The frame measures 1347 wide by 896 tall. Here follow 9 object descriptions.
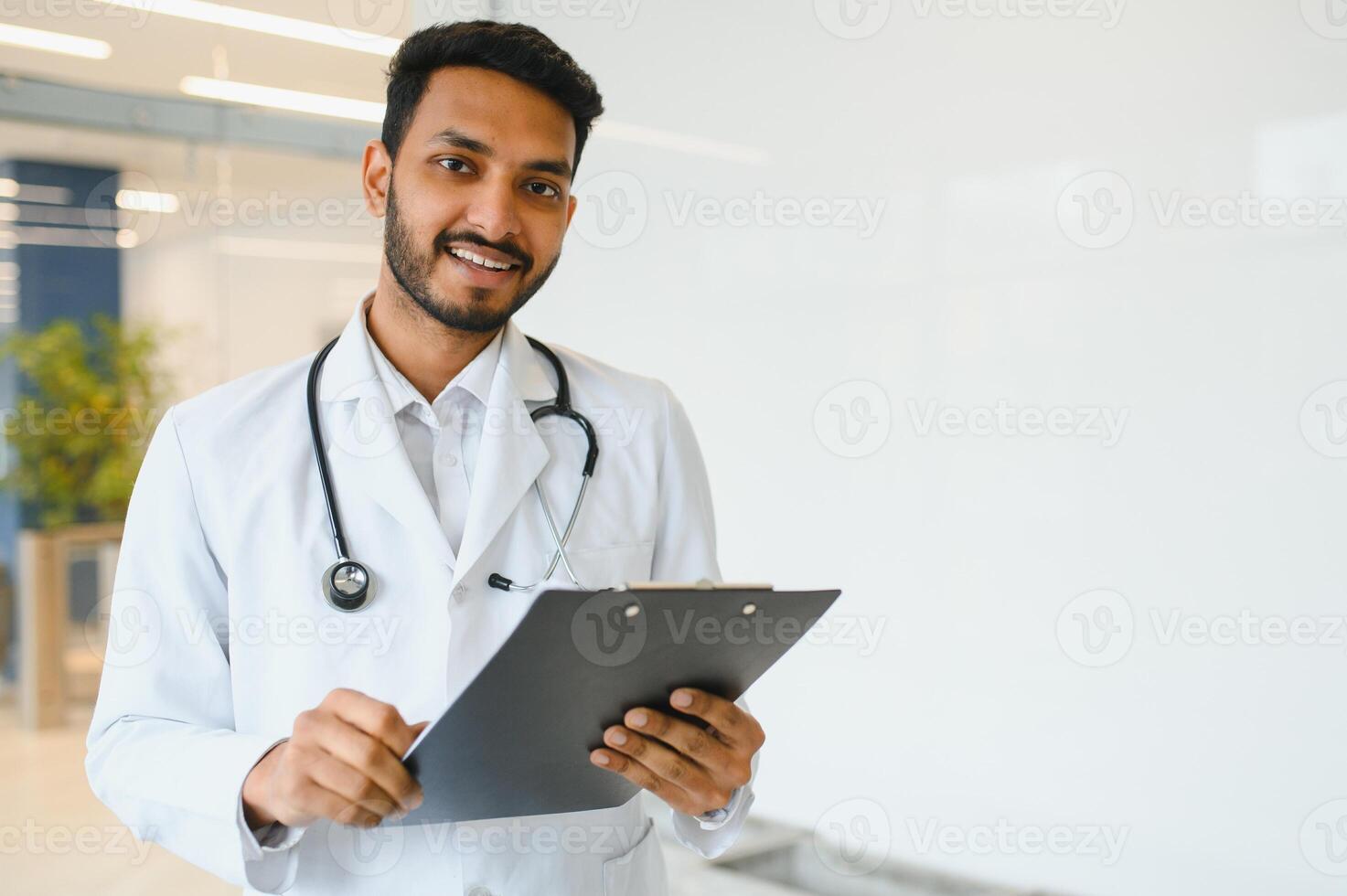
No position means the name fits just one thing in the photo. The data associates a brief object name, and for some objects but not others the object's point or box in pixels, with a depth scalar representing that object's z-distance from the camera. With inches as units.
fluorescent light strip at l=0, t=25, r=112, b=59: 115.6
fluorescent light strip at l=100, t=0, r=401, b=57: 116.9
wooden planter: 138.2
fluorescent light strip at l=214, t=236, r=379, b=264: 130.5
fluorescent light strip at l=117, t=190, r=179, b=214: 133.8
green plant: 136.7
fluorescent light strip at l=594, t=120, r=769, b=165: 103.5
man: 45.9
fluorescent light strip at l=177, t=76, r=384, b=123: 123.0
